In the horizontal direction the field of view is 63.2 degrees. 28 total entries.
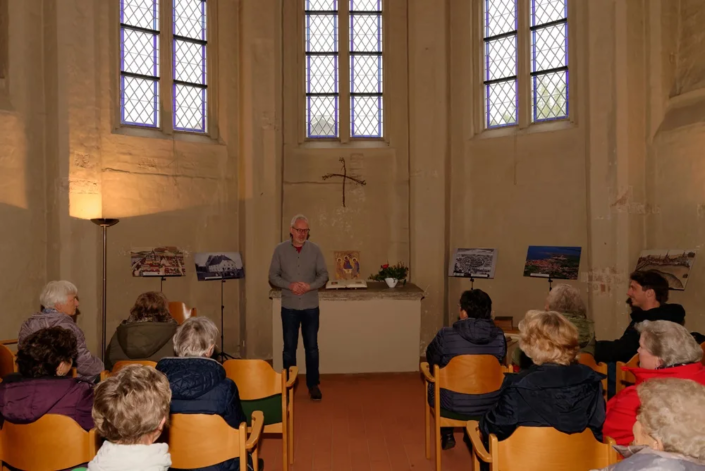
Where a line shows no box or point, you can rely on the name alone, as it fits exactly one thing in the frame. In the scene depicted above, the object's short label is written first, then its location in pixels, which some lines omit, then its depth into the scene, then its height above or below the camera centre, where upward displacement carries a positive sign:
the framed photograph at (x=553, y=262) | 7.89 -0.44
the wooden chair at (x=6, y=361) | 4.21 -0.96
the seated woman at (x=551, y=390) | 2.63 -0.74
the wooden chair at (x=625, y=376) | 3.66 -1.02
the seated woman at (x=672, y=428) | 1.70 -0.59
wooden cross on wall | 9.63 +0.94
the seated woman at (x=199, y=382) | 2.75 -0.73
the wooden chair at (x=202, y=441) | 2.62 -0.96
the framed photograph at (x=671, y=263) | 6.85 -0.41
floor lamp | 6.98 -0.07
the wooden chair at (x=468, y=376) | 3.81 -0.97
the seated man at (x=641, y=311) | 4.13 -0.62
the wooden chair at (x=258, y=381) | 3.66 -0.97
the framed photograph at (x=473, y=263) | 8.50 -0.50
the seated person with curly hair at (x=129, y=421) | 1.85 -0.62
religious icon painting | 9.09 -0.53
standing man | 6.10 -0.61
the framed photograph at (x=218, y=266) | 8.09 -0.51
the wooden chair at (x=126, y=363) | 3.56 -0.83
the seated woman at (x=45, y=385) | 2.64 -0.73
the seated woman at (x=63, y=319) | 3.90 -0.60
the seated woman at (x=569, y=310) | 3.95 -0.57
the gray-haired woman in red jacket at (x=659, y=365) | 2.73 -0.65
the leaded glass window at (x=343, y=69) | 9.79 +2.78
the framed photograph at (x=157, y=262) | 8.02 -0.44
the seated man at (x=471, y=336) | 4.03 -0.75
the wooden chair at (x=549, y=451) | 2.43 -0.94
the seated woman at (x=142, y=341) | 4.07 -0.79
